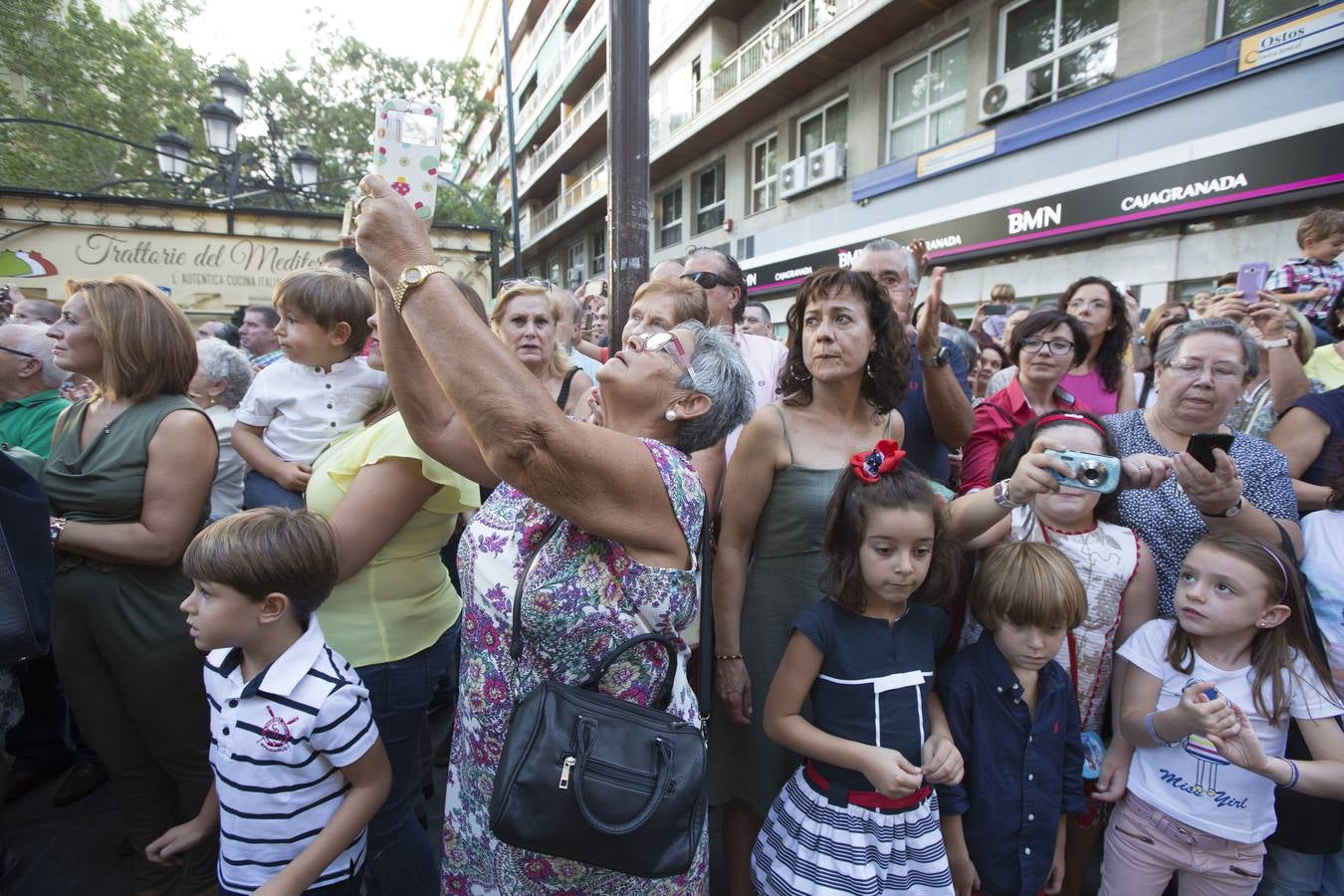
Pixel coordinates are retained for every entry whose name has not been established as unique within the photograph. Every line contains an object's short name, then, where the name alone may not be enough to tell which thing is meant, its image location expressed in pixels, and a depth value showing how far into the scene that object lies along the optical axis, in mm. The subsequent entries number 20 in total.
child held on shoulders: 3707
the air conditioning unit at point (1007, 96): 9914
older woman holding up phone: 1146
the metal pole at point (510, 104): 9820
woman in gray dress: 2115
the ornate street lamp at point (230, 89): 8430
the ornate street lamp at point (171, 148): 8344
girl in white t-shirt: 1809
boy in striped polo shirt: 1555
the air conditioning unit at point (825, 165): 13547
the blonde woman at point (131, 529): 2000
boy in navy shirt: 1865
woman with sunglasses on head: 2986
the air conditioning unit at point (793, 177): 14344
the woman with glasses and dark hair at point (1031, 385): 3006
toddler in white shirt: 2254
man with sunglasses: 3037
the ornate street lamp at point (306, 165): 9969
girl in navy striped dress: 1746
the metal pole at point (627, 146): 2902
